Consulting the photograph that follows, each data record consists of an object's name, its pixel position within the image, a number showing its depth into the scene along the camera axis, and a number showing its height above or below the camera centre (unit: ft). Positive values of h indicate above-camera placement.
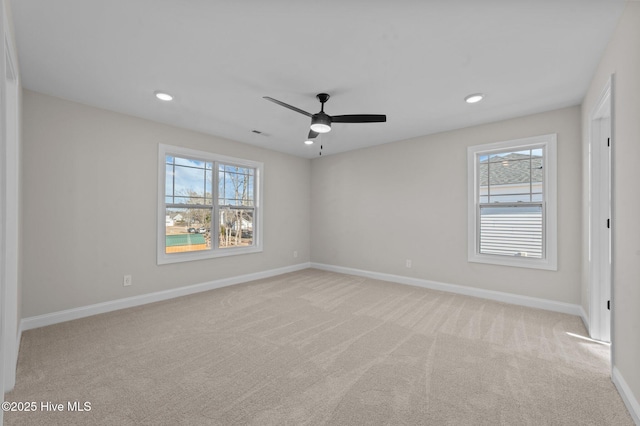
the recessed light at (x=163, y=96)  10.07 +4.41
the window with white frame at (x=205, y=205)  13.67 +0.50
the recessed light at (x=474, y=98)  10.10 +4.42
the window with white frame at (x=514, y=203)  11.82 +0.61
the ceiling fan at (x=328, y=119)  9.57 +3.39
